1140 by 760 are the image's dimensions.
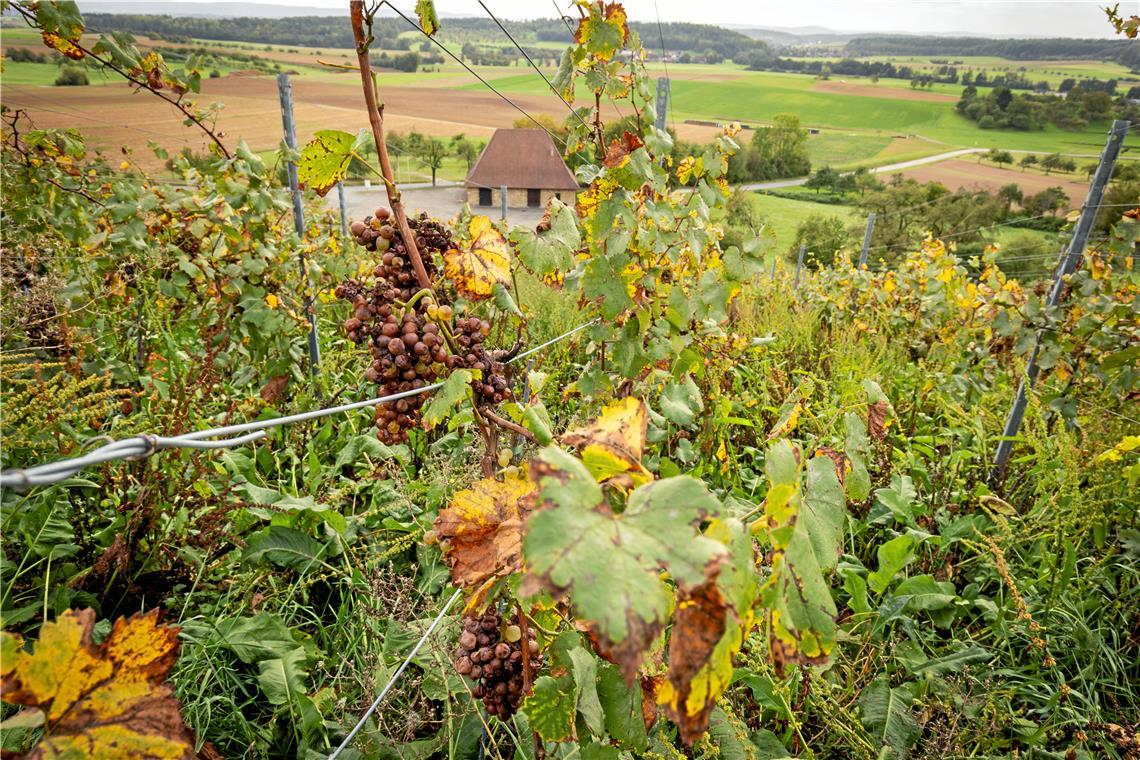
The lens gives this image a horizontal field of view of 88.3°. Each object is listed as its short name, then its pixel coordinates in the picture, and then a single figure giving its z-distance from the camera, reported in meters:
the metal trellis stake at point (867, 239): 9.17
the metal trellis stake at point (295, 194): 3.28
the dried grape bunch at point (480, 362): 1.27
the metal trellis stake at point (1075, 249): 3.04
